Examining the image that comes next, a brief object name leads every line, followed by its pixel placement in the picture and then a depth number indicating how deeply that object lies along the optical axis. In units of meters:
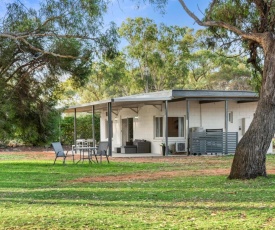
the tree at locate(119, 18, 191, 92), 33.94
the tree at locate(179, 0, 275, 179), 9.68
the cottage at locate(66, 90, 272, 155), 19.57
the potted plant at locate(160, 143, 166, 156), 20.14
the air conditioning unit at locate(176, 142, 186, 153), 20.29
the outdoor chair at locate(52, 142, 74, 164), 15.15
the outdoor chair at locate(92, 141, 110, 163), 15.18
